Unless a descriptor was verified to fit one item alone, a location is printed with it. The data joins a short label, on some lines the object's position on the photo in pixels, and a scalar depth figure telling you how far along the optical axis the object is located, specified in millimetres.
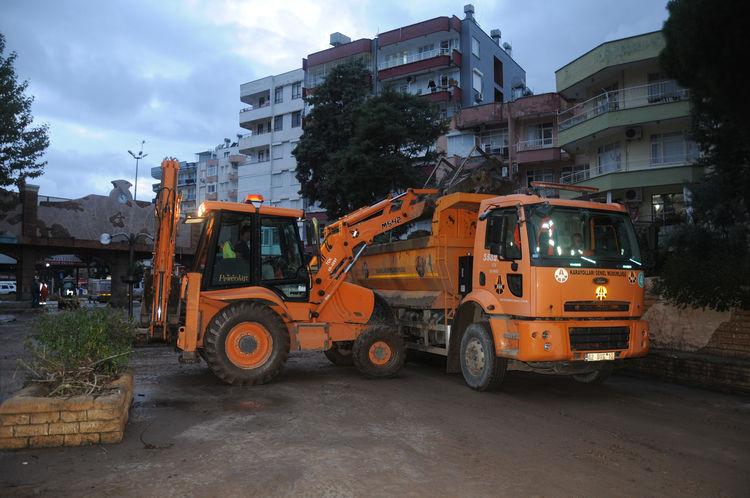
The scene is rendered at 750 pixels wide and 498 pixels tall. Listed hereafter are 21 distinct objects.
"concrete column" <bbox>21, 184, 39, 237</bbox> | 29312
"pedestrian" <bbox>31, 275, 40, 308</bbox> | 27469
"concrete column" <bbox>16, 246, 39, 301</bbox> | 29259
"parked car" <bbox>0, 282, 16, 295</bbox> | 51653
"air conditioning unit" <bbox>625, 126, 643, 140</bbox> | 25812
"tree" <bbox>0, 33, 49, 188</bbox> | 22297
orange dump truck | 7426
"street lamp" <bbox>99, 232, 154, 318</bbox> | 13373
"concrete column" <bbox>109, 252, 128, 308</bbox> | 32750
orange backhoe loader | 8305
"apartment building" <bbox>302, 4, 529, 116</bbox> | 38125
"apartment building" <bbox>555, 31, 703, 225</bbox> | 24453
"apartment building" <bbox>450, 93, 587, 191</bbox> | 31672
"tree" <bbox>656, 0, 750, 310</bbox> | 6191
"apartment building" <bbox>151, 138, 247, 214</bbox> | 74625
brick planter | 4949
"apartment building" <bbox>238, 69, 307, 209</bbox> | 48719
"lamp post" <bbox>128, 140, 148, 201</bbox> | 63625
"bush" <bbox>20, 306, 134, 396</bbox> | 5621
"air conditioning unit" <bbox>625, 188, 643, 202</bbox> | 25833
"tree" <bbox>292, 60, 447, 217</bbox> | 22922
